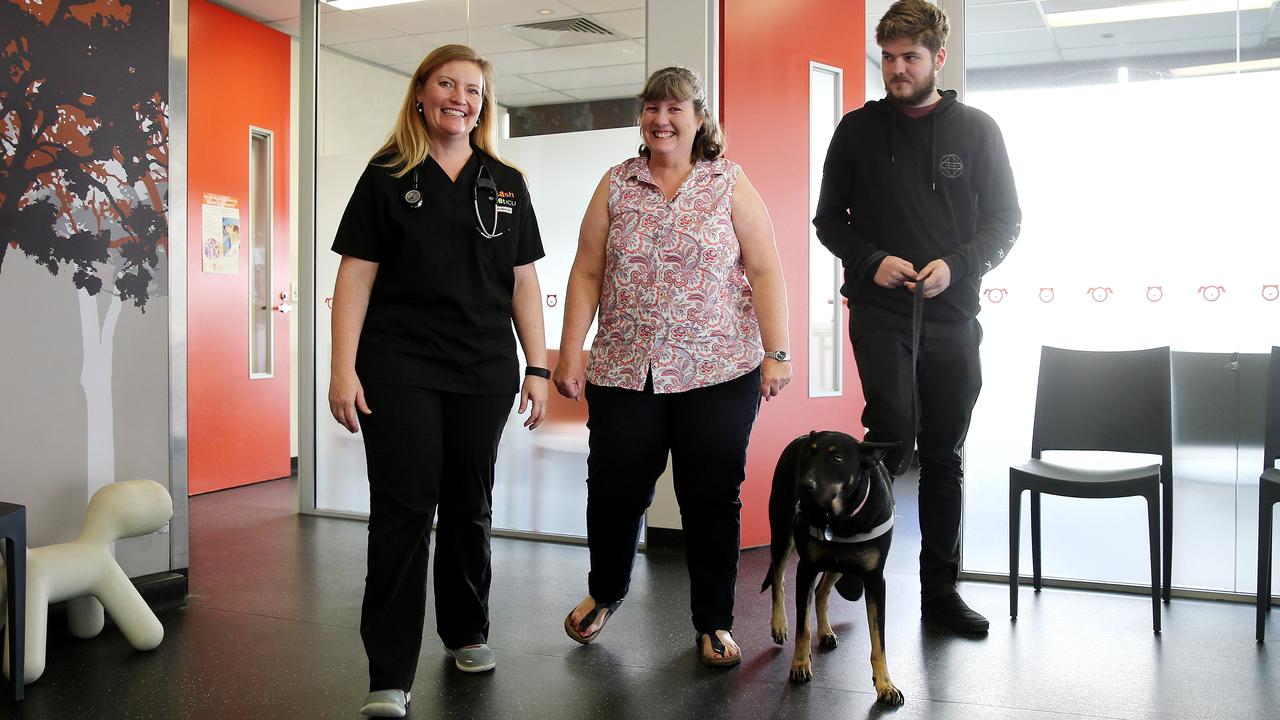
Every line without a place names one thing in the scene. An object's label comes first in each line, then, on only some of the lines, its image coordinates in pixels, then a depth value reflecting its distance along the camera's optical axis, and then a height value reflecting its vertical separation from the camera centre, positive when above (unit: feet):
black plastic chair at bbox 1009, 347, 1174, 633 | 10.86 -0.68
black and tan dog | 7.63 -1.28
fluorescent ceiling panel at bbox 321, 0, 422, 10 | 15.64 +5.38
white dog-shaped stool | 8.70 -1.96
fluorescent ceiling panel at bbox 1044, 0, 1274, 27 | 11.39 +3.85
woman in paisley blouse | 8.48 +0.17
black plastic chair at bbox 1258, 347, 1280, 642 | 9.71 -1.69
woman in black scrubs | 7.44 +0.19
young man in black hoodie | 9.45 +1.12
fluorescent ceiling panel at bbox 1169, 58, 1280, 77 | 11.26 +3.15
